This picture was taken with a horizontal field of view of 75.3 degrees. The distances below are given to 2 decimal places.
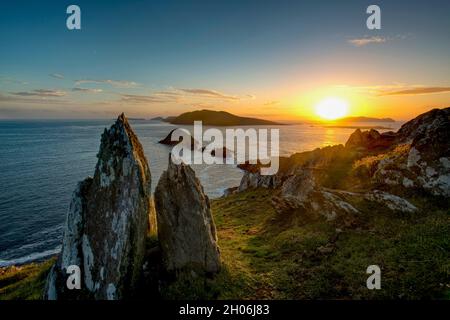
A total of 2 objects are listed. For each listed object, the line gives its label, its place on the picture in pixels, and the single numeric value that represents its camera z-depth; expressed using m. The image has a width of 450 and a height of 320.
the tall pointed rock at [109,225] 14.50
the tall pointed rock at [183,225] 15.87
